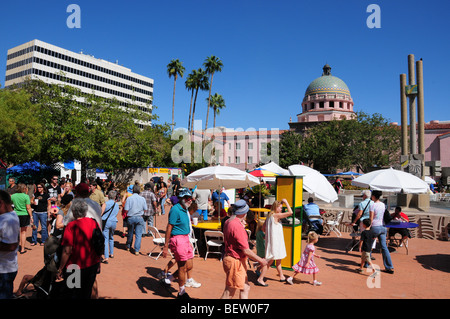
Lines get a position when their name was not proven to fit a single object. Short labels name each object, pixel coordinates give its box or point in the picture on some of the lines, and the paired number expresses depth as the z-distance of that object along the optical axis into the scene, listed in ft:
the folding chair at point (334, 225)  38.75
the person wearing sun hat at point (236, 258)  14.94
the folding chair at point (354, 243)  31.01
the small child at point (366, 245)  23.93
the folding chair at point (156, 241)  27.02
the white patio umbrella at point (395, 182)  31.50
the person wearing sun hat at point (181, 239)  17.24
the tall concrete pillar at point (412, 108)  64.23
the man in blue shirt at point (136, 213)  27.66
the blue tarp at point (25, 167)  73.61
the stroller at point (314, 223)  32.04
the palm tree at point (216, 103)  185.06
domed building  220.51
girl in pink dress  21.20
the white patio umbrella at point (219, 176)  31.32
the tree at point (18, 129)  65.72
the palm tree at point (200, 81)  158.20
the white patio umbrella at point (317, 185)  33.88
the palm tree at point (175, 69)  163.43
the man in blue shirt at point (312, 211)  32.35
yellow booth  23.75
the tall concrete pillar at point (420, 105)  63.26
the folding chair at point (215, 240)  26.78
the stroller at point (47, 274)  15.23
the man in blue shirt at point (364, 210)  28.65
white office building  231.50
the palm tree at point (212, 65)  158.51
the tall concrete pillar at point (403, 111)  66.59
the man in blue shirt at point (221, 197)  40.43
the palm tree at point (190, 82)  158.04
